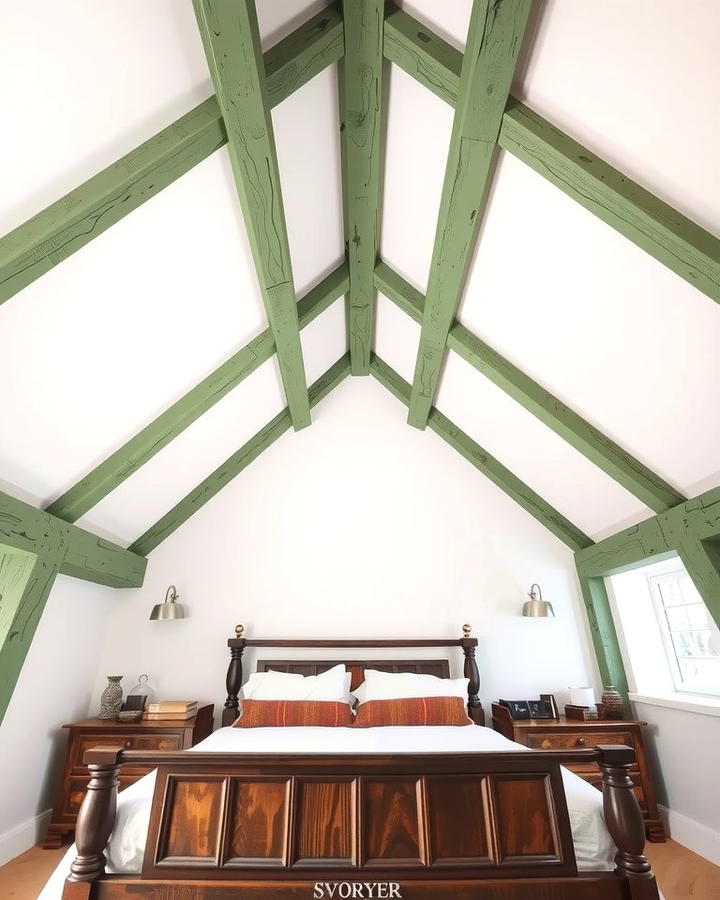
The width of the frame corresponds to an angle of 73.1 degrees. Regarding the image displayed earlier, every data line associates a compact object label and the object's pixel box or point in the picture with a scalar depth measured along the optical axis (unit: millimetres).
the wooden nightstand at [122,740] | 2975
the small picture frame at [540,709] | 3291
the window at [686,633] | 3100
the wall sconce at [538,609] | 3559
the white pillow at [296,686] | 3248
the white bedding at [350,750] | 1579
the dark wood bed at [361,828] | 1466
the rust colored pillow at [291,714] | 3037
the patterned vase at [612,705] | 3297
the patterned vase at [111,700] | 3277
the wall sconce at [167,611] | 3521
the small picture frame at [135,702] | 3293
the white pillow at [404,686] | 3244
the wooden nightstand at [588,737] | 3020
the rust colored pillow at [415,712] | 3055
